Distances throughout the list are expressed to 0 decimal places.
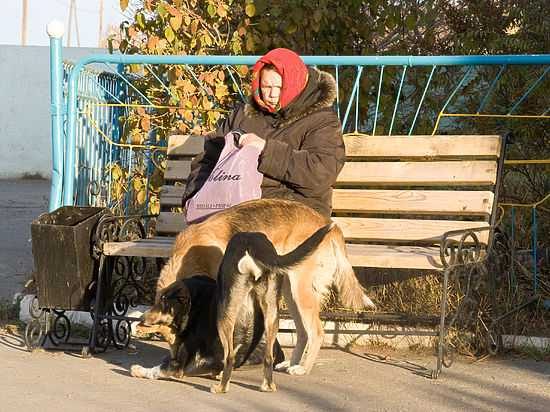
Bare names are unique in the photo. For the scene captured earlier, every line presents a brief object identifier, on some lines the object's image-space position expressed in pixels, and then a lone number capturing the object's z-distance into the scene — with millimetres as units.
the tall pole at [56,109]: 13430
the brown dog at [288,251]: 10508
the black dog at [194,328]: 10125
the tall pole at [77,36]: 70581
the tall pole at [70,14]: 68500
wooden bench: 11477
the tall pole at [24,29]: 71062
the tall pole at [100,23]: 65406
